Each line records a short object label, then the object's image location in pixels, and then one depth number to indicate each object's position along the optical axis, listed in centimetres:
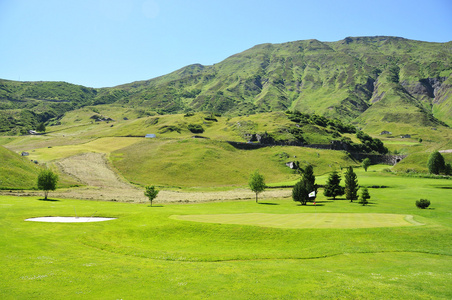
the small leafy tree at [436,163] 10656
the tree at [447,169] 10684
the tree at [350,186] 7894
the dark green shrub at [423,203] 5894
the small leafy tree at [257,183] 8225
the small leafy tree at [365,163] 13512
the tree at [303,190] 7483
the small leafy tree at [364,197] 6825
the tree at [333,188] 8662
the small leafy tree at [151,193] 7175
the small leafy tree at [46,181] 7312
